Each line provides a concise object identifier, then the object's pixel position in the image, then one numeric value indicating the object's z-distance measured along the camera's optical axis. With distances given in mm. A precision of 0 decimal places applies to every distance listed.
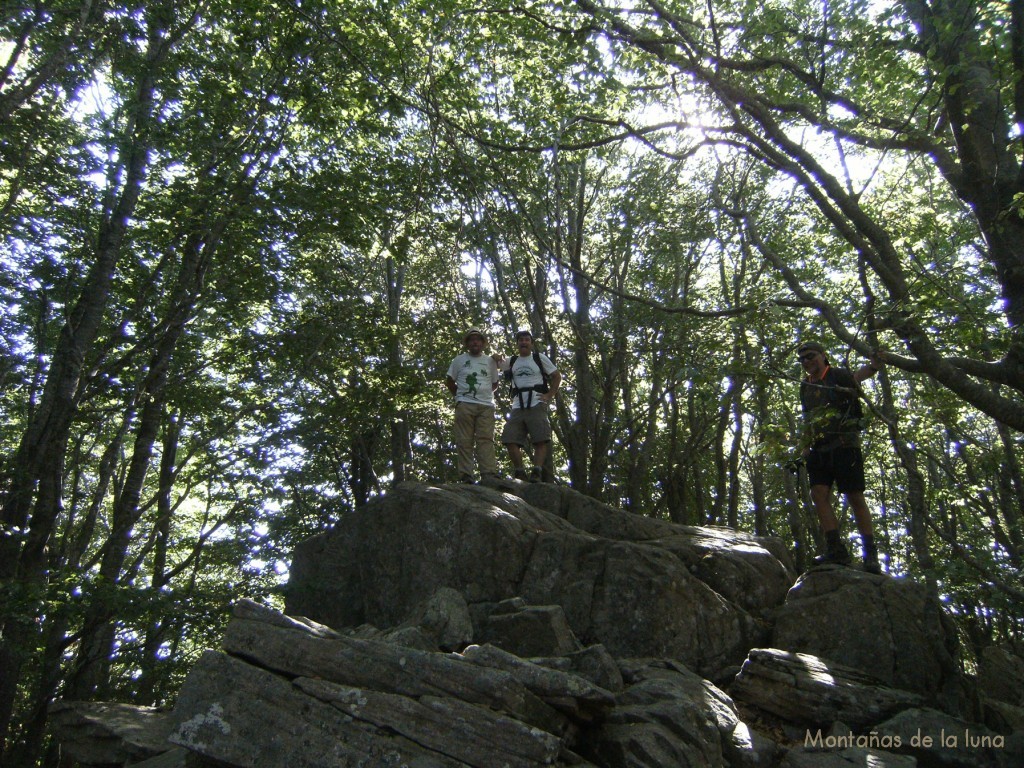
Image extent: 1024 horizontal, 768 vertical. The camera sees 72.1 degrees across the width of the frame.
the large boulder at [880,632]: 7523
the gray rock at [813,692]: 6699
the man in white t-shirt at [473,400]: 10703
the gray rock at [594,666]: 6352
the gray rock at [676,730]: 5246
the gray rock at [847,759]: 5716
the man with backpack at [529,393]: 11055
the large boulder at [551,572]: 8305
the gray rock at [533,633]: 7266
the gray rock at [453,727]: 4898
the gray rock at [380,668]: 5305
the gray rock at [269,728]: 4871
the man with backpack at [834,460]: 8273
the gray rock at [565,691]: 5500
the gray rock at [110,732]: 6320
